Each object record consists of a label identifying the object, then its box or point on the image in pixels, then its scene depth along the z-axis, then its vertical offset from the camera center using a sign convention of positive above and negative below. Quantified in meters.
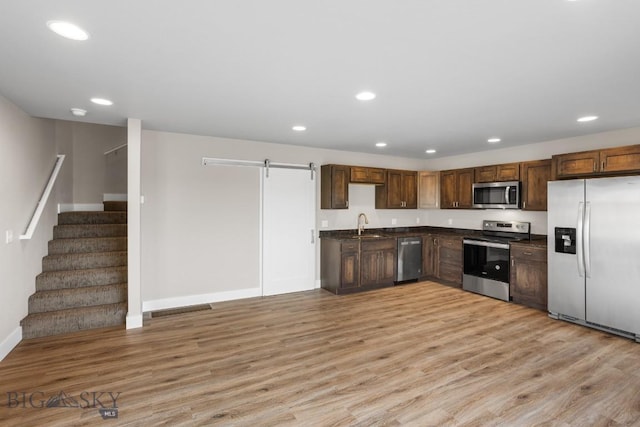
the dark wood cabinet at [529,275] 4.51 -0.90
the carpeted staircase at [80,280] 3.69 -0.84
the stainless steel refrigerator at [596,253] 3.56 -0.48
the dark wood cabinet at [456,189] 5.86 +0.47
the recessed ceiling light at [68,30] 1.82 +1.07
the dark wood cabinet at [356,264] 5.33 -0.87
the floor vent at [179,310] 4.32 -1.34
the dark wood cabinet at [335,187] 5.55 +0.47
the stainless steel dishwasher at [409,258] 5.93 -0.85
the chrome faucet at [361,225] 6.15 -0.21
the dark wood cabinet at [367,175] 5.73 +0.69
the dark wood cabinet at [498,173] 5.12 +0.67
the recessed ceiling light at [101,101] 3.13 +1.12
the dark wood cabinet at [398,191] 6.19 +0.43
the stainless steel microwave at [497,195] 5.07 +0.30
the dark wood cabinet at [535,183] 4.76 +0.45
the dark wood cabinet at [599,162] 3.74 +0.63
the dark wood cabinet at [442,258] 5.72 -0.84
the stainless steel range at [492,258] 4.99 -0.73
